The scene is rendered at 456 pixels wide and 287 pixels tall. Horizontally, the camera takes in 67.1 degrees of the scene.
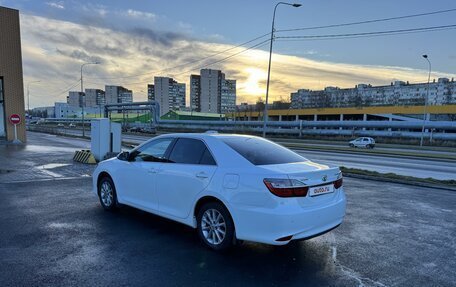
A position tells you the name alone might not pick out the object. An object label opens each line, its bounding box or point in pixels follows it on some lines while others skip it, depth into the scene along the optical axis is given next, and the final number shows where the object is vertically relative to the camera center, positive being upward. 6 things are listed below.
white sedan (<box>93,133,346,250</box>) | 4.06 -1.09
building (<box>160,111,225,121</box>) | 90.56 -3.01
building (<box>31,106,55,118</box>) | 159.23 -5.48
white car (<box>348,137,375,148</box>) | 37.09 -3.57
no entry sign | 22.71 -1.25
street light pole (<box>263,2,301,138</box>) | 26.82 +3.36
